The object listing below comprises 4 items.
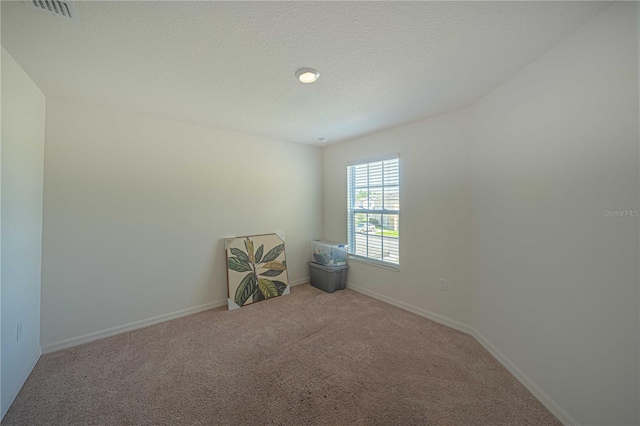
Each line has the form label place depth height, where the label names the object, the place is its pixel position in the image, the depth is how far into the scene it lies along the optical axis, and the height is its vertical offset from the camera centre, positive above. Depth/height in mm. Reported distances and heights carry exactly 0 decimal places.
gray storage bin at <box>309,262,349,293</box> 3609 -1000
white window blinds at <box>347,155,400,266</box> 3227 +85
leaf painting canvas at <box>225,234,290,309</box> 3180 -798
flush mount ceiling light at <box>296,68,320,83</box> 1788 +1122
